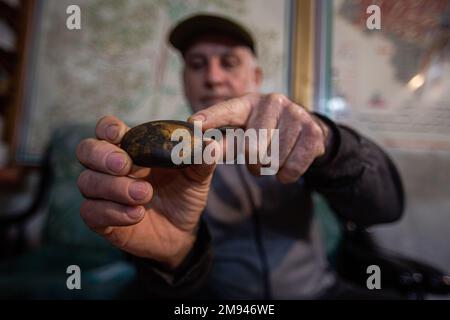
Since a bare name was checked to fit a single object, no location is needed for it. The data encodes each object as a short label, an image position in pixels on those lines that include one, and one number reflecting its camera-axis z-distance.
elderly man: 0.29
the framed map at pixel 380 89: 0.97
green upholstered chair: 0.57
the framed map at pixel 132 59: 1.03
